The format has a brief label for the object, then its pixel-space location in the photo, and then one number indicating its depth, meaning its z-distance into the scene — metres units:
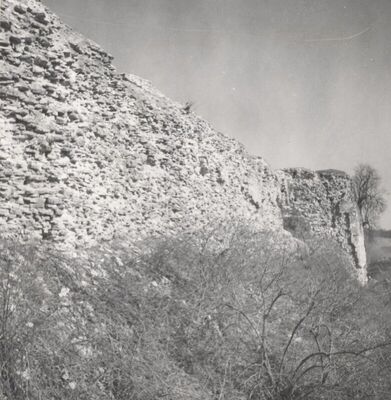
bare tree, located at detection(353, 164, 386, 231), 22.25
